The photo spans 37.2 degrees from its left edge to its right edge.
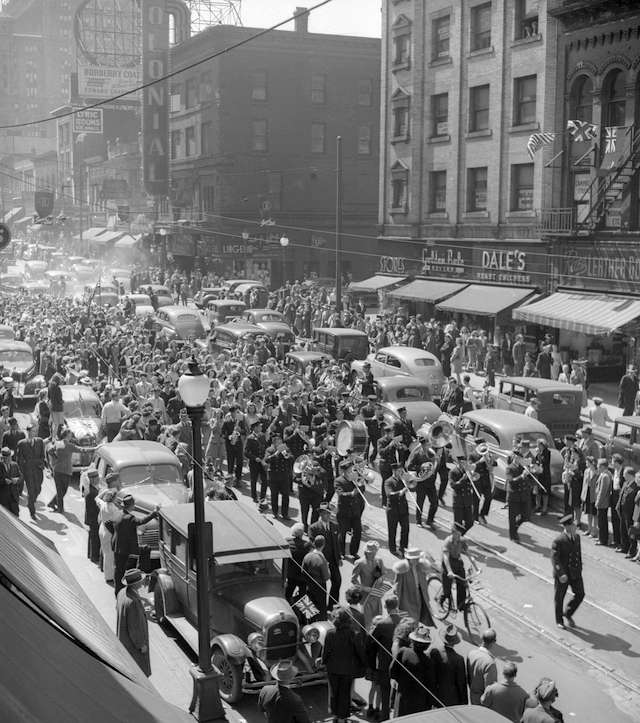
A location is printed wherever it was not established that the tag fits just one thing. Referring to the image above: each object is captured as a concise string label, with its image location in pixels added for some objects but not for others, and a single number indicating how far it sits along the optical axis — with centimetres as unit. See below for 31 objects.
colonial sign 6688
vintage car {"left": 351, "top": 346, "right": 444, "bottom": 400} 2923
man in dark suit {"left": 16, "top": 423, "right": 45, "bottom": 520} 1852
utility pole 4162
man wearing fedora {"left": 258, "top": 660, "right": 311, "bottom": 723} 874
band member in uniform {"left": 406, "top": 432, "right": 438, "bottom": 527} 1762
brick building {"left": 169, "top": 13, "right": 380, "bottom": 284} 6600
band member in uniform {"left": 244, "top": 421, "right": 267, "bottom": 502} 1938
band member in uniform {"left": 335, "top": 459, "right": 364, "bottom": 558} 1600
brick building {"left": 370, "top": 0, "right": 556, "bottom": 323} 3744
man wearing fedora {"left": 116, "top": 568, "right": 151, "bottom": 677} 1035
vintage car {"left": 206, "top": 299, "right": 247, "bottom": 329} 4424
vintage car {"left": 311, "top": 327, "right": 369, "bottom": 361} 3309
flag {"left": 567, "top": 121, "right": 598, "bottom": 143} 3275
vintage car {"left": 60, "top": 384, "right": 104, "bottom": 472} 2161
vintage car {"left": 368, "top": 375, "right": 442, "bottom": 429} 2495
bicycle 1322
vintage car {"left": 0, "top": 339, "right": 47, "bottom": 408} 2973
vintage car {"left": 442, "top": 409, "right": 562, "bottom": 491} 2025
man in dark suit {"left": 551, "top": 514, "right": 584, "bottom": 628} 1310
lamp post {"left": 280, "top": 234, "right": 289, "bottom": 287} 6562
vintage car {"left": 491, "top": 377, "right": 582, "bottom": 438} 2347
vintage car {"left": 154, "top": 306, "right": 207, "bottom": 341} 4021
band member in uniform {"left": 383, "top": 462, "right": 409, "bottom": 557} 1597
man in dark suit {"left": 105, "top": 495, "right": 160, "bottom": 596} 1383
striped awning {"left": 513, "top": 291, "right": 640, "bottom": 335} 3044
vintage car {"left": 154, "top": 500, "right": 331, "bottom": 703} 1095
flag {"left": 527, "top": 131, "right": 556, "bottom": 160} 3491
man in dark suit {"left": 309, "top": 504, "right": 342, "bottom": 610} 1362
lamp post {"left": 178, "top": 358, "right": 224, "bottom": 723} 1021
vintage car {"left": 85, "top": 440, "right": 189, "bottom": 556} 1603
